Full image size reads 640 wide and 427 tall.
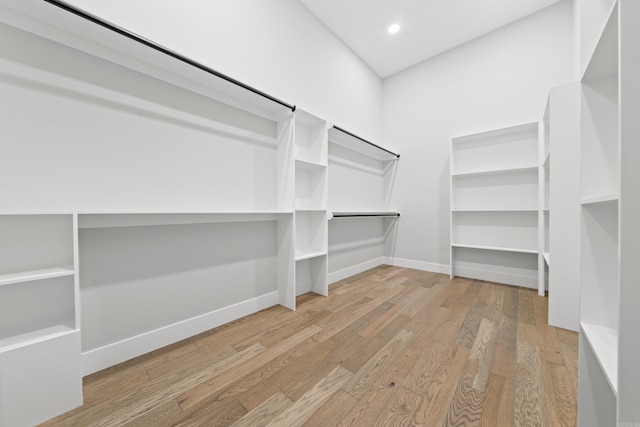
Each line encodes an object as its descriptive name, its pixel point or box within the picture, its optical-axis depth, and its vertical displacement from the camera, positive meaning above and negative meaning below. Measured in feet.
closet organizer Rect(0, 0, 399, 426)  3.50 +0.23
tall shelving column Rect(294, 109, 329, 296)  7.80 +0.22
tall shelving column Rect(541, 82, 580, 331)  5.71 +0.11
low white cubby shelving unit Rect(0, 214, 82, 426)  3.14 -1.69
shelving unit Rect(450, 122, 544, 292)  8.63 +0.23
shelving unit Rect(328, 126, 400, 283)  9.49 +0.43
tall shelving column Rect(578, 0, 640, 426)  2.29 -0.22
